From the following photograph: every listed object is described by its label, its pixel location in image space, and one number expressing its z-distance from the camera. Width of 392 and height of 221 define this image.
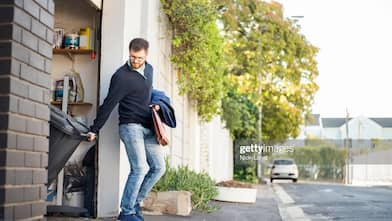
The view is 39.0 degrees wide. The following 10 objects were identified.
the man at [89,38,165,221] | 5.29
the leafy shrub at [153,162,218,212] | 7.40
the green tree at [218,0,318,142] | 23.09
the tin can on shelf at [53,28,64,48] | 6.39
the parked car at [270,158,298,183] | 29.77
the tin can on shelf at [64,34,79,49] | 6.33
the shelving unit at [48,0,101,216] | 6.32
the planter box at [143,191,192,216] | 6.86
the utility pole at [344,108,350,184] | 31.38
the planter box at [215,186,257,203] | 10.84
